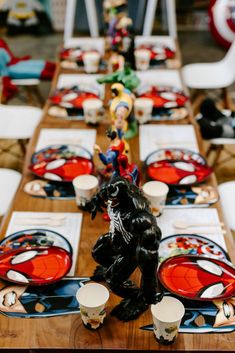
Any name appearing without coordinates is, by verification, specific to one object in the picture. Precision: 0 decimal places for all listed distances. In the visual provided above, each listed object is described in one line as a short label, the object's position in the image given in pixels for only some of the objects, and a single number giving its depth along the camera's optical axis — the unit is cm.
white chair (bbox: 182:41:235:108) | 361
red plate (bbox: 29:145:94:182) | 192
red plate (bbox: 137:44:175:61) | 316
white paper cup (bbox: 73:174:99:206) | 170
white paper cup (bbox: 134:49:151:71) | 296
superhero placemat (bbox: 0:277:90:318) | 133
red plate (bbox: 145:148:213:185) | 191
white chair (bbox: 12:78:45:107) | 335
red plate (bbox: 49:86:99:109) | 252
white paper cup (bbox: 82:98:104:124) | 229
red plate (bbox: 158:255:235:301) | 138
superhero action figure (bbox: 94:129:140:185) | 147
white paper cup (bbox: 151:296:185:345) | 118
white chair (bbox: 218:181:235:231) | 211
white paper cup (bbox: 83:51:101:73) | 288
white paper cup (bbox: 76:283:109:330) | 122
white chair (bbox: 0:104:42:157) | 284
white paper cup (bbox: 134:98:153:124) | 231
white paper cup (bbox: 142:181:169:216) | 167
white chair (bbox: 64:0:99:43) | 449
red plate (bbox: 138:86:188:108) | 252
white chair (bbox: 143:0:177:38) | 452
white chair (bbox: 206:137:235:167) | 271
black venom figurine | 110
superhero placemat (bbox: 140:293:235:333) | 129
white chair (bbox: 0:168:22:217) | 219
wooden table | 124
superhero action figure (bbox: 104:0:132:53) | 262
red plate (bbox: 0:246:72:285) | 143
